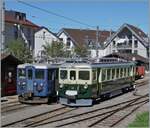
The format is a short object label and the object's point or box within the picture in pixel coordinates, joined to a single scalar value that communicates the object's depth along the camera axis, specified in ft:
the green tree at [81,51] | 204.17
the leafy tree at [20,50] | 153.99
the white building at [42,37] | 255.60
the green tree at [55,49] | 191.62
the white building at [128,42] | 251.19
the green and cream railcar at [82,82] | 77.87
